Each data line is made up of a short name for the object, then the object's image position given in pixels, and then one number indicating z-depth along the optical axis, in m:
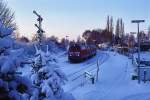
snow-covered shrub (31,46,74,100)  5.08
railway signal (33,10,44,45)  6.19
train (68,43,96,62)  24.66
